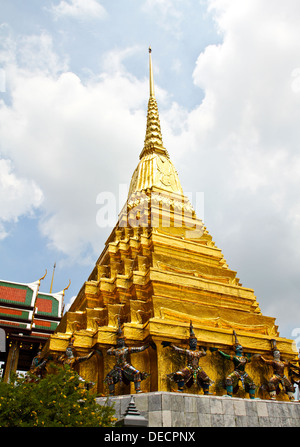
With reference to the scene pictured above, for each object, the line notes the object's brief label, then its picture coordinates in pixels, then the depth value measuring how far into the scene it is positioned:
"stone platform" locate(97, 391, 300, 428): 8.18
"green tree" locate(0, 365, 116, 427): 6.31
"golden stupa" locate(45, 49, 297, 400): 10.80
